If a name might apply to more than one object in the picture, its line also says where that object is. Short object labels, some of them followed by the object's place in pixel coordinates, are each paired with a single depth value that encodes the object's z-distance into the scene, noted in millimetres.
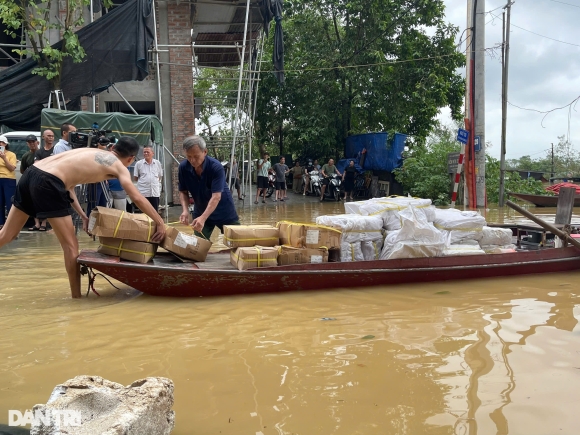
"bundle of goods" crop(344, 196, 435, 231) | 6711
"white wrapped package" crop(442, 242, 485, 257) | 6895
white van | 12570
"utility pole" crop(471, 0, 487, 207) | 16047
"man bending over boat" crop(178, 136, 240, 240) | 6453
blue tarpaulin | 22359
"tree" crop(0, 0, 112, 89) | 13633
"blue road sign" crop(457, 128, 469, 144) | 15828
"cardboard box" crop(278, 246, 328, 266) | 6320
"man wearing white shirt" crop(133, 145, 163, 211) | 10461
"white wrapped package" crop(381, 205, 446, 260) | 6578
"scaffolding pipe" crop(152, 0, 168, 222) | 15145
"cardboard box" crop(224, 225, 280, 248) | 6312
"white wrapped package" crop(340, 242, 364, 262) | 6590
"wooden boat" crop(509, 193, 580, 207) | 17984
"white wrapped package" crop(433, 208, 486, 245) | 7047
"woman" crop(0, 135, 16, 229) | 10344
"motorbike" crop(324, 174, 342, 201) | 22422
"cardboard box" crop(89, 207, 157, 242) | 5871
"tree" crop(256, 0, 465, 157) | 23781
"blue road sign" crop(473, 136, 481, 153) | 16328
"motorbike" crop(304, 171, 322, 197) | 23516
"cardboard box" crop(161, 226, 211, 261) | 6148
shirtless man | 5551
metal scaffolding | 16766
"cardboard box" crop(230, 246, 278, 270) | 6078
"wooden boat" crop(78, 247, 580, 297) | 5879
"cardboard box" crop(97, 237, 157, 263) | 5988
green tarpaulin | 12133
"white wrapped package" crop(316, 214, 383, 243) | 6520
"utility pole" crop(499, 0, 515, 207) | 18219
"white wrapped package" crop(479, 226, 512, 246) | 7258
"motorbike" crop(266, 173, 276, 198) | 22350
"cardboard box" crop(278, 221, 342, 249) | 6312
